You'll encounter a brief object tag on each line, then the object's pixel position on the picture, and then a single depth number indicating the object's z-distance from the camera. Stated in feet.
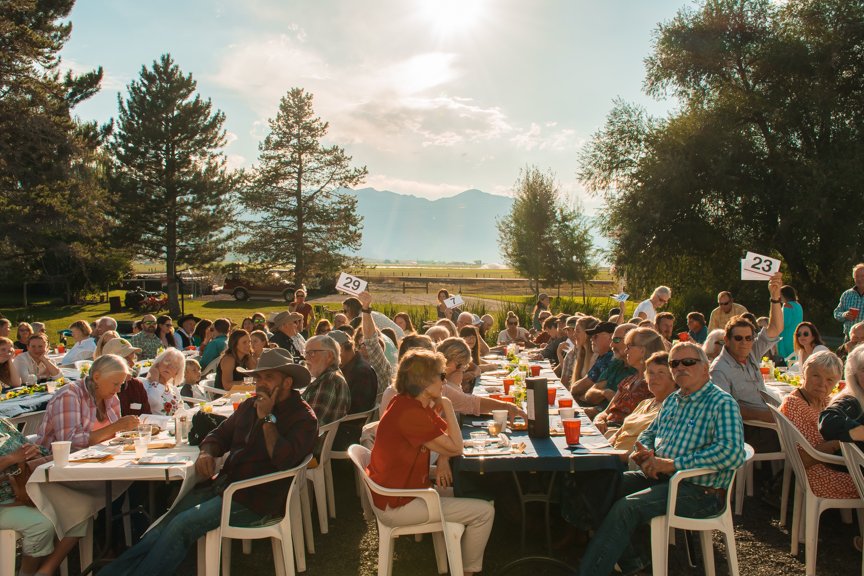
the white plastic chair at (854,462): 12.52
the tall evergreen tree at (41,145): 73.00
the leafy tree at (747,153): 60.85
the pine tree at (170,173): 106.52
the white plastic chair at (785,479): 16.52
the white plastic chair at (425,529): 11.71
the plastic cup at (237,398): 19.19
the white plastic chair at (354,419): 17.52
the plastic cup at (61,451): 12.29
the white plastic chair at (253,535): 12.19
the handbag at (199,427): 14.42
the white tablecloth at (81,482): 12.31
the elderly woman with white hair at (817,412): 13.37
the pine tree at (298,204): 122.21
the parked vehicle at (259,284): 124.67
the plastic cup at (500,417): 14.35
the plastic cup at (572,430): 13.05
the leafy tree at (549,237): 97.71
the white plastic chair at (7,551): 12.12
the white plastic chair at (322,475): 16.25
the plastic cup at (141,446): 13.19
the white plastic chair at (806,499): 13.03
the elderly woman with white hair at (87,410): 14.35
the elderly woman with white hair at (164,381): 18.34
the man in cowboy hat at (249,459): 11.74
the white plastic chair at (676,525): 11.81
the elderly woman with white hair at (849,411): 12.46
